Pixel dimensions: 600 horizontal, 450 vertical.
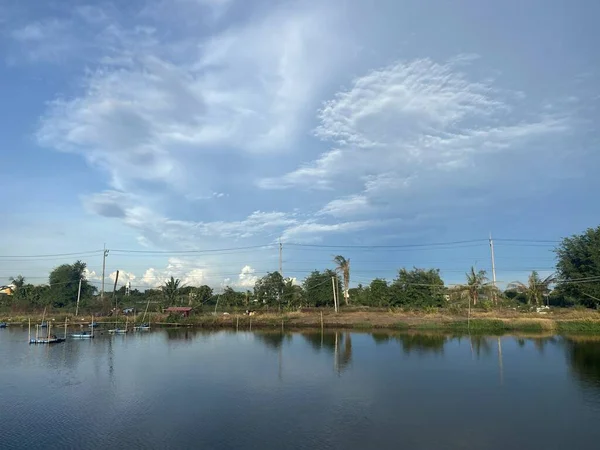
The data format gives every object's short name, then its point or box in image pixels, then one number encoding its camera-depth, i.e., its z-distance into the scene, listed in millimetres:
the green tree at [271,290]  44062
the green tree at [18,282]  53744
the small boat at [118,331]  36062
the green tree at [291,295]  43875
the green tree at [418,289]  40156
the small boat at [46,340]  29469
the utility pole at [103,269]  48250
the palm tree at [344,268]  45781
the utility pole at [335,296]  40069
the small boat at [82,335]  32906
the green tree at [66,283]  50688
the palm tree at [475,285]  41469
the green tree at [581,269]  34875
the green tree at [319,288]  44344
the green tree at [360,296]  46212
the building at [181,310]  41438
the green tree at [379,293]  42119
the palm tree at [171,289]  47156
